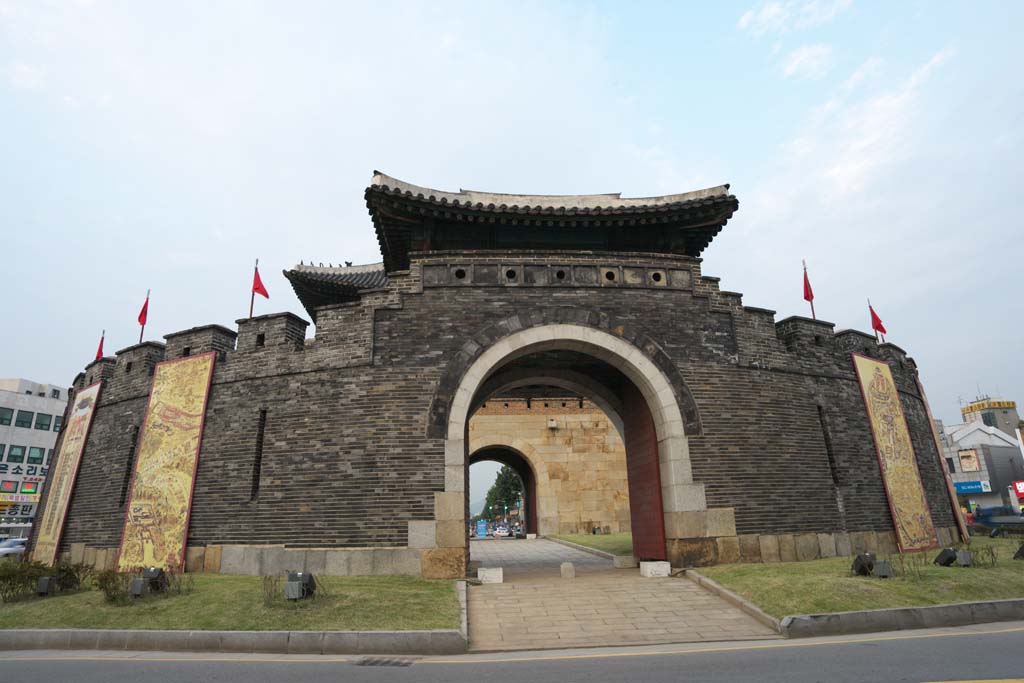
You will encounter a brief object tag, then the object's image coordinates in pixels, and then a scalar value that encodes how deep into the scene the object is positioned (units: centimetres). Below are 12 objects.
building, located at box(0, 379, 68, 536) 4134
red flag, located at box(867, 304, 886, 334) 1587
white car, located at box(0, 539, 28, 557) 2373
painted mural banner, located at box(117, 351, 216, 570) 1152
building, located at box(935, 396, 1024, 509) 4328
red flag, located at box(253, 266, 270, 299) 1414
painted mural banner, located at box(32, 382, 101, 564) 1360
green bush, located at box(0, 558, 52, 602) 958
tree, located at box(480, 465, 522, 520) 5388
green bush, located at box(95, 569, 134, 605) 868
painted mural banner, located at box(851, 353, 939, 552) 1315
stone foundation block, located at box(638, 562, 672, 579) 1098
